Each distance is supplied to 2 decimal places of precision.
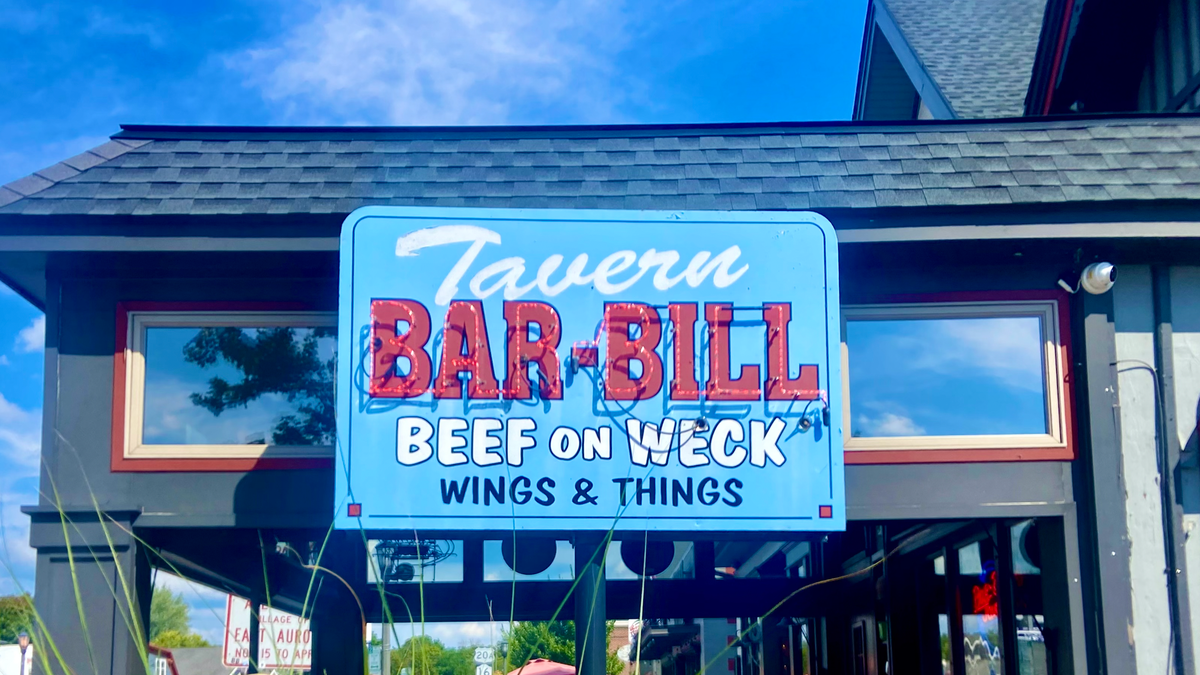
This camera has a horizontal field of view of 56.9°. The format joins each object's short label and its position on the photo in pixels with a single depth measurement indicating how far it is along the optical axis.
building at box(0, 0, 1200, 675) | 6.04
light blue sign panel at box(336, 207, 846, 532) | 5.79
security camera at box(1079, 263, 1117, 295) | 6.01
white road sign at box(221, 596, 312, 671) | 10.55
